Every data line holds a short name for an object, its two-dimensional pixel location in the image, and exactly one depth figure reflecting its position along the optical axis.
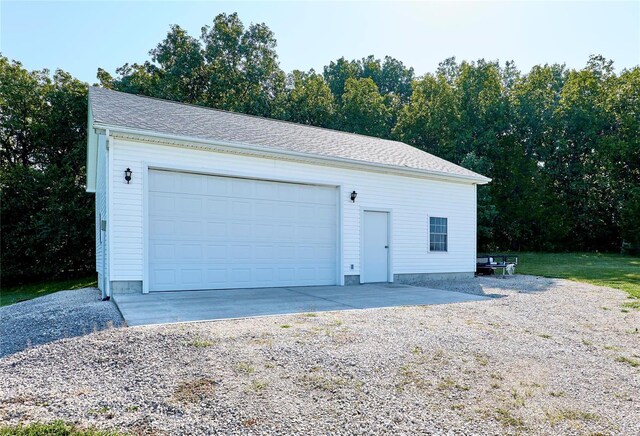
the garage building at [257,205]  8.08
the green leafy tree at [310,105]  25.44
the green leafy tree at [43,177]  16.91
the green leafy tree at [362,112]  26.66
